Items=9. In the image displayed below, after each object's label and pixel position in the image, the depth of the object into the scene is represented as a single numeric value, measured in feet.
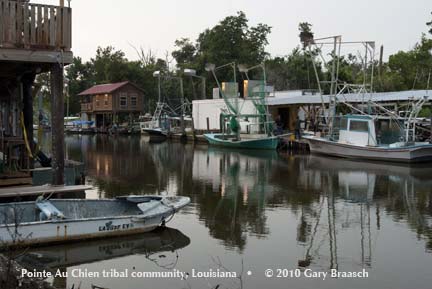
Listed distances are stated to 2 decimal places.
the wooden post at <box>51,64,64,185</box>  39.45
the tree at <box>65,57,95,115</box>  256.93
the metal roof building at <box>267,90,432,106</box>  101.16
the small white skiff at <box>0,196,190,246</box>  32.81
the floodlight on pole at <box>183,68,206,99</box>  157.71
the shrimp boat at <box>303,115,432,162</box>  86.89
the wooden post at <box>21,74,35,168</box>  49.36
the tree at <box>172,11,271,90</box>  187.73
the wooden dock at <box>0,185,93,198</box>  39.63
